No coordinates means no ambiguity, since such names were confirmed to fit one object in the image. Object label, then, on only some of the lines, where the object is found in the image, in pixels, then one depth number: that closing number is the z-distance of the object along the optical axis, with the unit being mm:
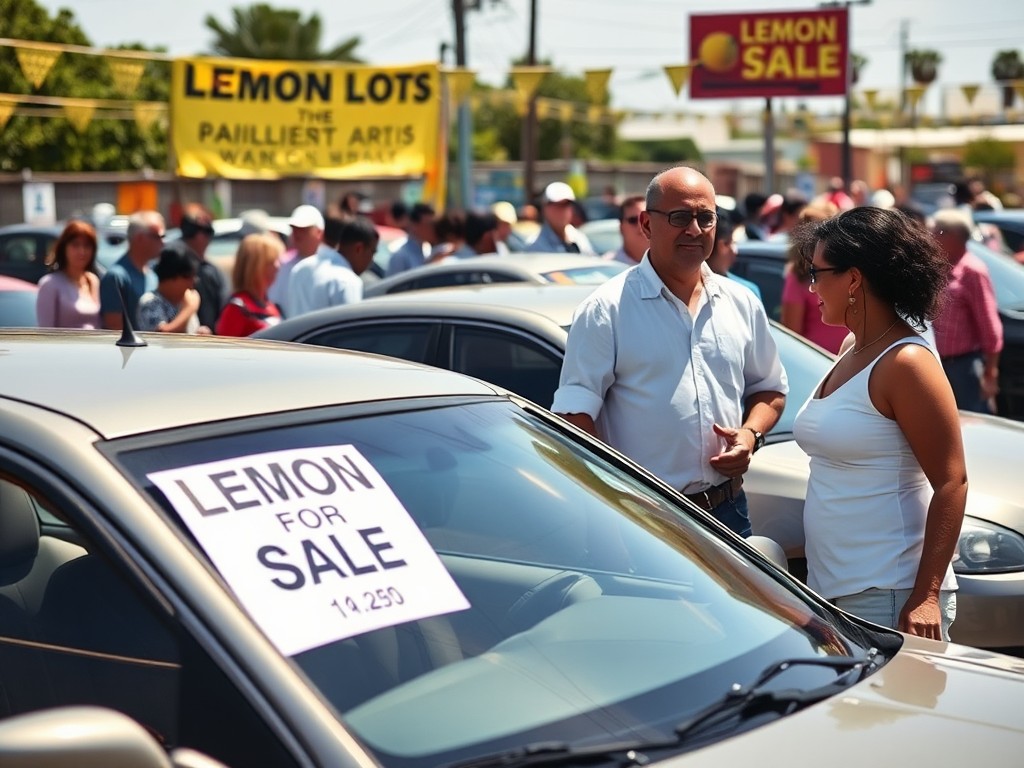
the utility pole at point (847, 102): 23969
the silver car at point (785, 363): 4660
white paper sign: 2104
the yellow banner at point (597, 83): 19016
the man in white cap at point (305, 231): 9211
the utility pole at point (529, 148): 30414
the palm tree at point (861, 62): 76444
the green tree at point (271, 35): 47812
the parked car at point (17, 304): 9859
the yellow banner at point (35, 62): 14062
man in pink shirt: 8141
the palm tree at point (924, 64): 83938
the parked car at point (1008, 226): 13953
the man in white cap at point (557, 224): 10422
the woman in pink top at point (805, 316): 7370
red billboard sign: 23406
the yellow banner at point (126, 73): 14891
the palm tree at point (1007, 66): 88700
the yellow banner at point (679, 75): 19672
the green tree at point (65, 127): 42531
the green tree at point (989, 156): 72750
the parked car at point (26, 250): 15789
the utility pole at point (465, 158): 19047
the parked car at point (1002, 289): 8938
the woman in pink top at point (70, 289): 7902
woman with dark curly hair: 3422
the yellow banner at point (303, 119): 14070
